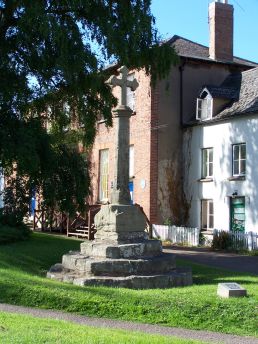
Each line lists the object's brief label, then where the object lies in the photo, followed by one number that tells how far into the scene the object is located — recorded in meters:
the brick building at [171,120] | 26.22
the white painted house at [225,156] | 23.06
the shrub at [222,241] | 22.55
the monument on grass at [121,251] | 12.23
